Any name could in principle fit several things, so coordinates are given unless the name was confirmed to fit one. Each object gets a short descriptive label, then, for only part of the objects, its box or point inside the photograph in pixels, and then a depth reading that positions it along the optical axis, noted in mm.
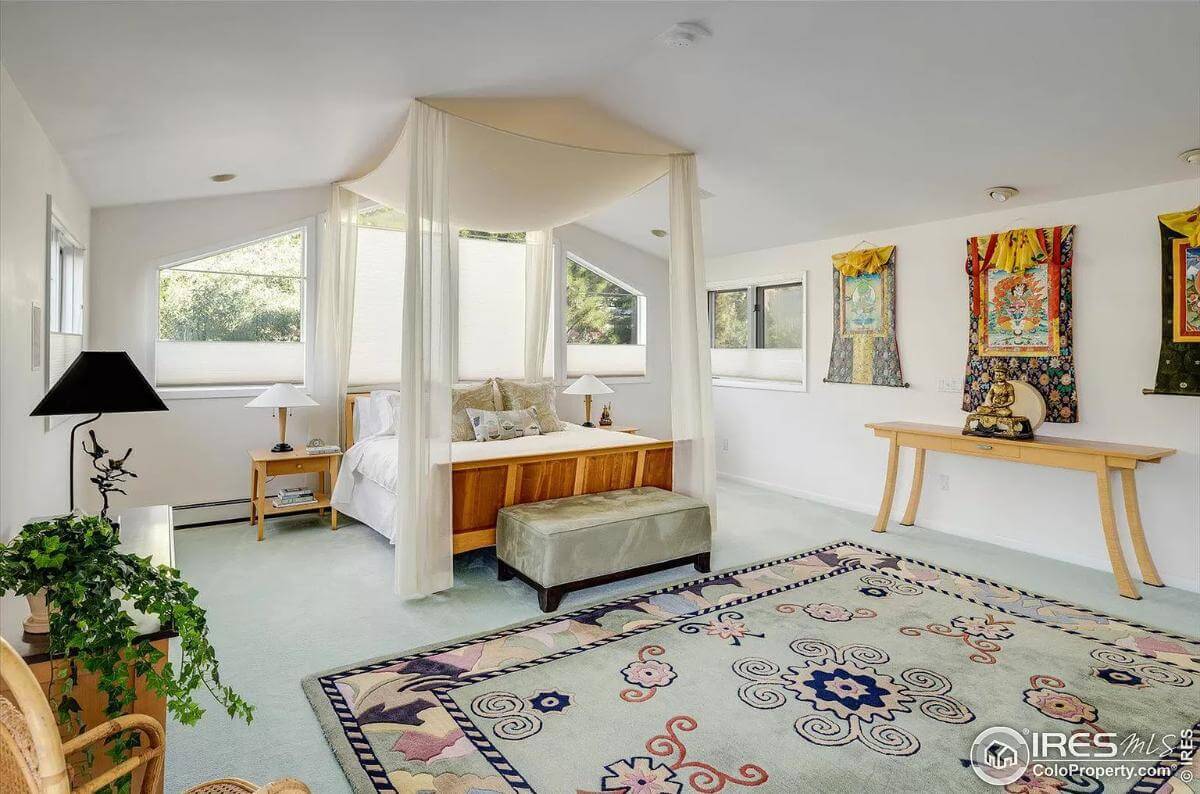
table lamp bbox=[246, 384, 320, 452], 4715
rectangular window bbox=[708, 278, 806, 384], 6223
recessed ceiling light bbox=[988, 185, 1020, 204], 4160
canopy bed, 3449
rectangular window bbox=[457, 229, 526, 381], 6094
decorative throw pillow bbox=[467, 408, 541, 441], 4941
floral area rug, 2135
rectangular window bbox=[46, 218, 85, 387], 2998
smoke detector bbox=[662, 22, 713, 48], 2752
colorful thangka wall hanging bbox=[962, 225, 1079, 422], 4266
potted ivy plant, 1311
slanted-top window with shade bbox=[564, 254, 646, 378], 6711
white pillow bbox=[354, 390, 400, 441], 4965
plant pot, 1551
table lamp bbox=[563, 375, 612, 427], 6199
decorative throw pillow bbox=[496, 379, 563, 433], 5395
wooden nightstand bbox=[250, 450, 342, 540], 4602
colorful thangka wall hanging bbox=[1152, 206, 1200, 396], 3695
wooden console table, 3695
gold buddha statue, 4227
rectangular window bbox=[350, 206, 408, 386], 5594
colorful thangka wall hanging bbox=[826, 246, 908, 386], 5277
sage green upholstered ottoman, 3455
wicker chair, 1006
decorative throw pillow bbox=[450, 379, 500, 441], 4980
